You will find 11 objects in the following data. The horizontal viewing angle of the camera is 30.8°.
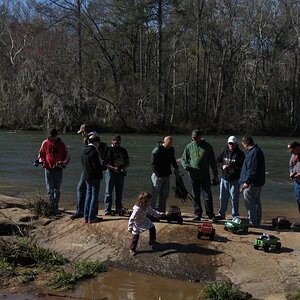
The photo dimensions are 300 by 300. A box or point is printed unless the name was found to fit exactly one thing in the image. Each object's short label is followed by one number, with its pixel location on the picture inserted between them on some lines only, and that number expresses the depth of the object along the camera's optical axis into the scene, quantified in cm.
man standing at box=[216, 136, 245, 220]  930
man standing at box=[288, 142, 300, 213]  901
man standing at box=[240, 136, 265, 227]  870
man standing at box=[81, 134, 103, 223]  890
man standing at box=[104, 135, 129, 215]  956
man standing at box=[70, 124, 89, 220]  937
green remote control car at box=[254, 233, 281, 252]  748
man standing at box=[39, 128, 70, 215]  984
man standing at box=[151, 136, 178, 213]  935
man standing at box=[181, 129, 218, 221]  934
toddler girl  782
